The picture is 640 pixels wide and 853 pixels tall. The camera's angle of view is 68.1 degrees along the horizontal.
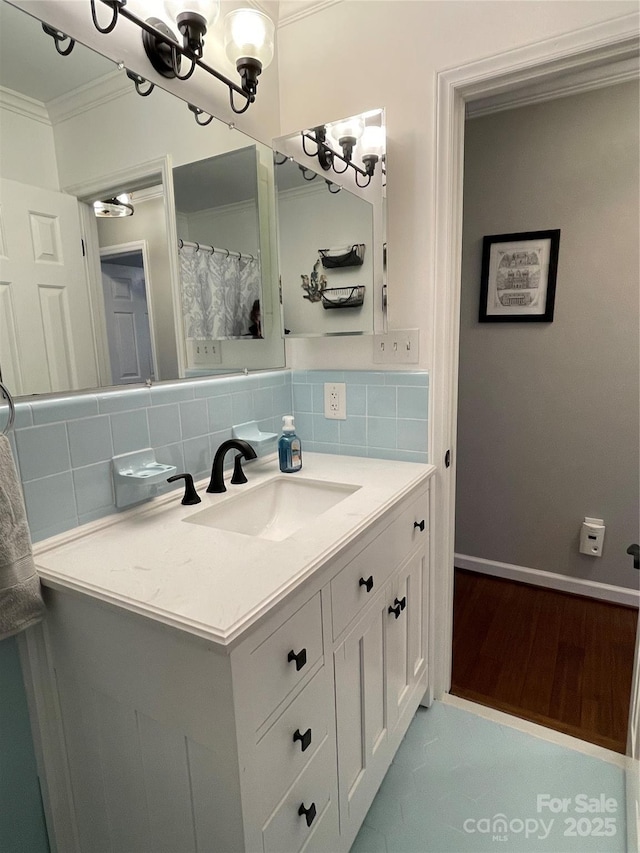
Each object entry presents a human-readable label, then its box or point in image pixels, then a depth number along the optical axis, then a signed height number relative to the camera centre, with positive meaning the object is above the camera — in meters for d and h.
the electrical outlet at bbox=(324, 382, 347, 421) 1.67 -0.21
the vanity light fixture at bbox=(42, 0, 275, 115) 1.01 +0.73
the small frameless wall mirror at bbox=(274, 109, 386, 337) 1.49 +0.37
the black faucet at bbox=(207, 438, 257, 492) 1.32 -0.31
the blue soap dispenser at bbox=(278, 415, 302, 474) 1.48 -0.34
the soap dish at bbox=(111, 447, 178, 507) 1.11 -0.30
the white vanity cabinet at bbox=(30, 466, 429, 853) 0.76 -0.69
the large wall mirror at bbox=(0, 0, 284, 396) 0.93 +0.29
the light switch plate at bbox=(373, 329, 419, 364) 1.53 -0.03
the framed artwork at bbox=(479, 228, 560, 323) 2.25 +0.28
